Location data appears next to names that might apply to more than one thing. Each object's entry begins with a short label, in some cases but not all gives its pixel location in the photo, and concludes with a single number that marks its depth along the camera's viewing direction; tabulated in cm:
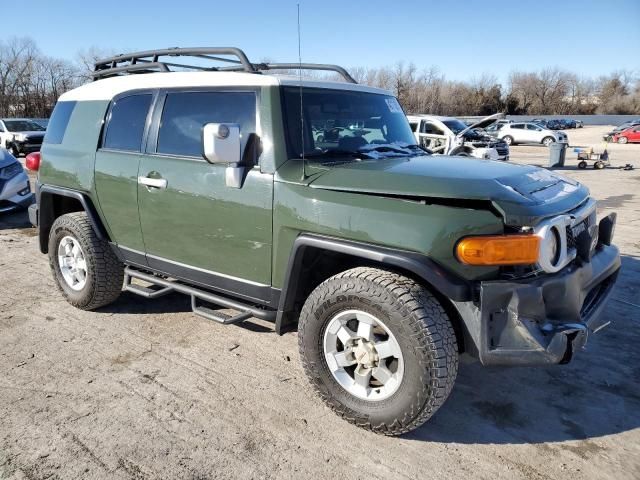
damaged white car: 1391
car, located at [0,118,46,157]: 1856
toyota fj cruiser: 251
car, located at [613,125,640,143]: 3462
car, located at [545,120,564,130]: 5185
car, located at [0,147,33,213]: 816
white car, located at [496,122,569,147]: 3353
